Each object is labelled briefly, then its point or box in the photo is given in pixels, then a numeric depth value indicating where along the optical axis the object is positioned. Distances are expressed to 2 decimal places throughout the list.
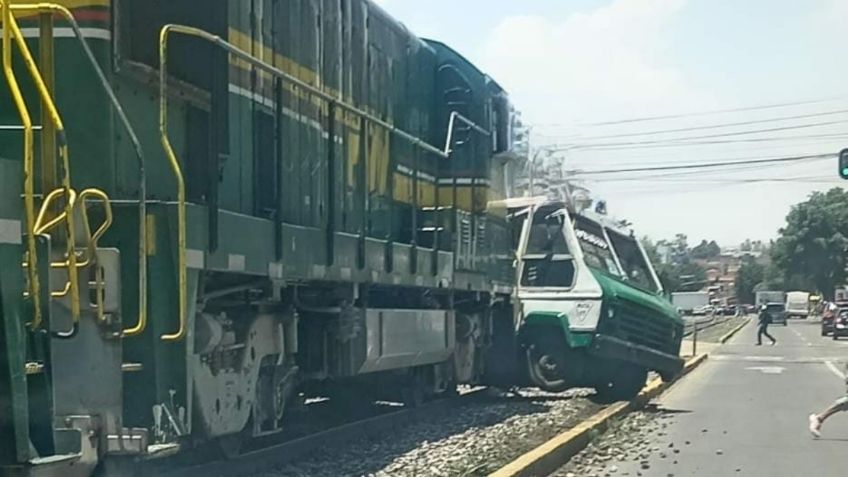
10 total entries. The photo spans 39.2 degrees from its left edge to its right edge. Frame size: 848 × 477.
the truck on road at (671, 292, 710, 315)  93.59
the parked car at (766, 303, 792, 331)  81.25
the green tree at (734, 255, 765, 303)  162.00
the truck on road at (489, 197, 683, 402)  14.77
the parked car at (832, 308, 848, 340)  50.69
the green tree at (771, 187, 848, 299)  107.75
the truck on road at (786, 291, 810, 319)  105.69
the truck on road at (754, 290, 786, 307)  102.50
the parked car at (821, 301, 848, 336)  52.90
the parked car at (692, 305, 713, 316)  99.84
